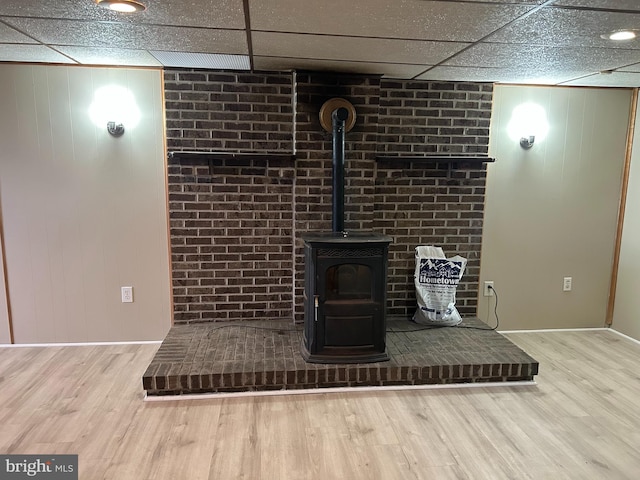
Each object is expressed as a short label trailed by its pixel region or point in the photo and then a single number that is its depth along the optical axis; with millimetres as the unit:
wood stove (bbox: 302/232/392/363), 2660
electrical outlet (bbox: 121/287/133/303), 3305
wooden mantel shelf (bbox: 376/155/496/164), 3193
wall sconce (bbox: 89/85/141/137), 3074
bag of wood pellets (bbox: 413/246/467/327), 3281
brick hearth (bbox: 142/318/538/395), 2590
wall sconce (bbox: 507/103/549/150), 3430
